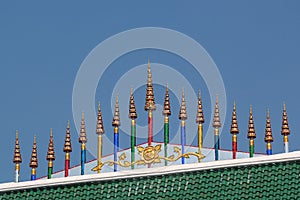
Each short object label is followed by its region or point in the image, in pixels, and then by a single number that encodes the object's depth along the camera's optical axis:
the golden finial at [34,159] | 33.88
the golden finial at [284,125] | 32.25
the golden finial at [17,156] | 34.22
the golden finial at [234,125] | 32.66
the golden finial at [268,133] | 32.34
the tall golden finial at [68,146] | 33.75
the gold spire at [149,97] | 33.38
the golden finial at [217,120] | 32.88
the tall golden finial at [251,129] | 32.47
